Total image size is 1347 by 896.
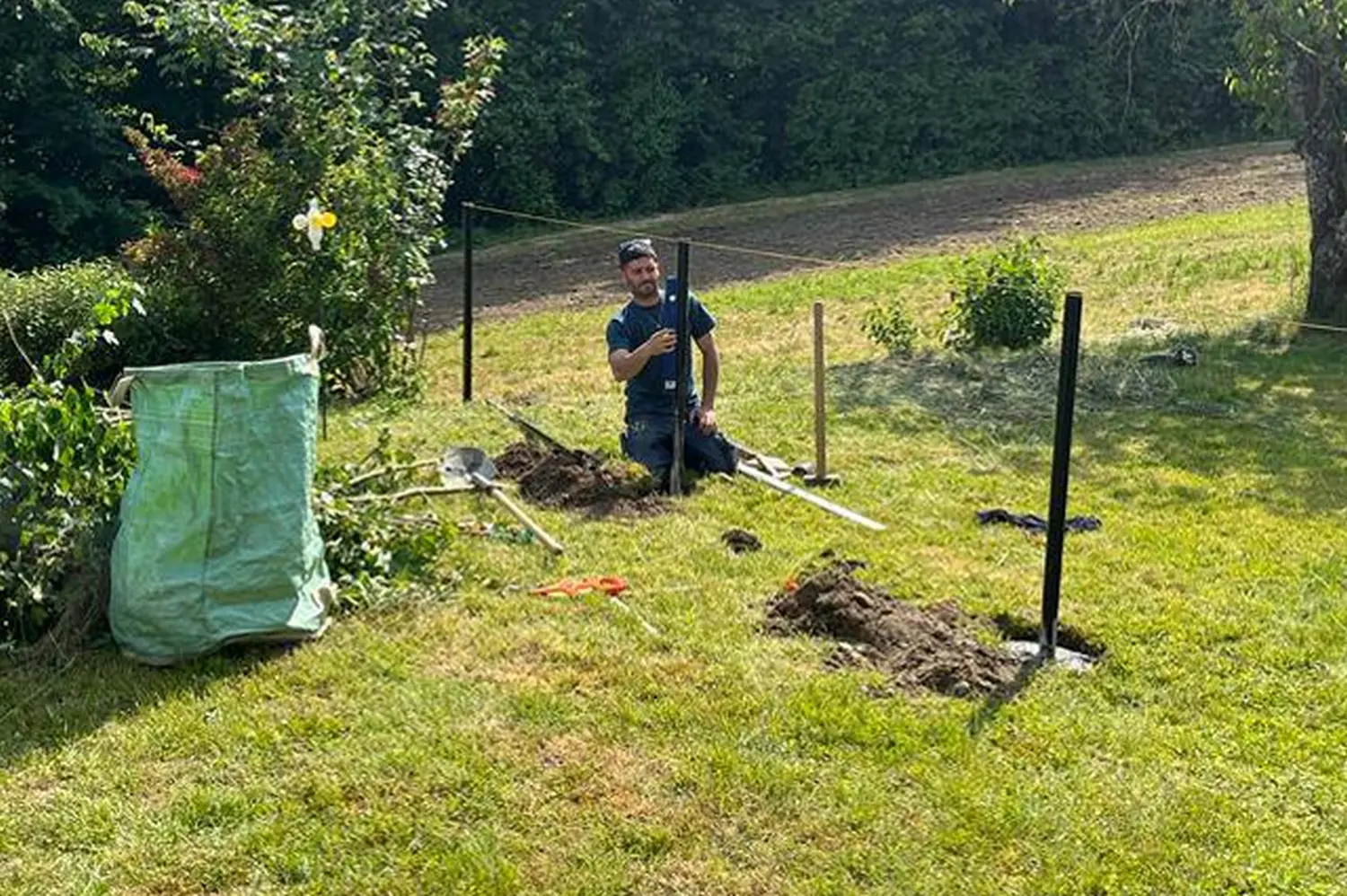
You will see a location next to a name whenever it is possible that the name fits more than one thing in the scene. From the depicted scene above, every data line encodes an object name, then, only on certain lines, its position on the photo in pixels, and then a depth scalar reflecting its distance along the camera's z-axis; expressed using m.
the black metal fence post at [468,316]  8.78
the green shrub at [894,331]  9.95
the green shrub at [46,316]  8.64
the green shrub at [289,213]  8.53
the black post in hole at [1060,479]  4.16
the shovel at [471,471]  6.12
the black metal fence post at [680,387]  6.18
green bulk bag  4.21
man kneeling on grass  6.54
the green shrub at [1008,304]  9.64
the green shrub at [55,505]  4.40
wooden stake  6.44
